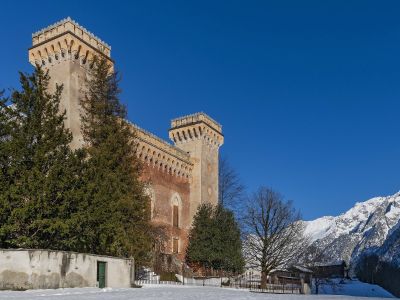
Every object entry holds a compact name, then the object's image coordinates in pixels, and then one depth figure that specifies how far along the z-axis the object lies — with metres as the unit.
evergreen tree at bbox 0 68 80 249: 20.44
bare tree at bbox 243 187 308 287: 34.59
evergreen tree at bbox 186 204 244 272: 40.81
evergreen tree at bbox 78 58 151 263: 22.97
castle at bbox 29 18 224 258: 34.12
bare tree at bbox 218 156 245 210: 53.22
